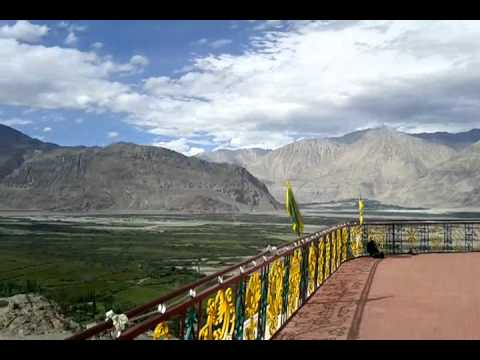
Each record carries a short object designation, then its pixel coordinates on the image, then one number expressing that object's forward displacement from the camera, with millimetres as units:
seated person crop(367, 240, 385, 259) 13217
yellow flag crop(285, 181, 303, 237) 8500
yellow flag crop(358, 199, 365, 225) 13960
